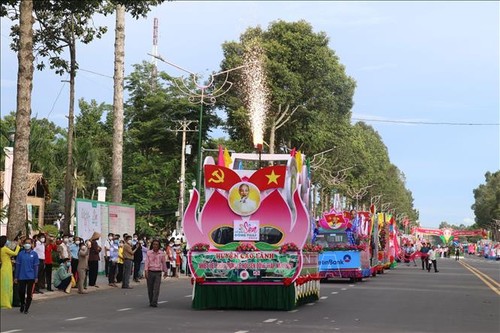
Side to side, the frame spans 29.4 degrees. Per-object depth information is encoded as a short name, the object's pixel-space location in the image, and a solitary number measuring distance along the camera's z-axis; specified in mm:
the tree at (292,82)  64062
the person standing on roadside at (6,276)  21266
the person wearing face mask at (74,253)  29156
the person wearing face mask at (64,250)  27984
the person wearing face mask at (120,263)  33062
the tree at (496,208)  189912
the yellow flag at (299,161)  23806
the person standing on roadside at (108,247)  33094
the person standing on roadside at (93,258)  30328
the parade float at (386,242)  51209
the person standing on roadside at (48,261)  27656
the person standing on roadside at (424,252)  59544
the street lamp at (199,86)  47906
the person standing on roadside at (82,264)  28156
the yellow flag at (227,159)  24695
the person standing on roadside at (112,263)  32406
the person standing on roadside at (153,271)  22859
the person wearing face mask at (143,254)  36044
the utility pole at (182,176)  58750
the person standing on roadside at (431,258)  57125
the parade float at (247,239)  21953
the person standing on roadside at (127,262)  31578
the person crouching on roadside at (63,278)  27750
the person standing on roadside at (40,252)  26516
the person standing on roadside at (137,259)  34444
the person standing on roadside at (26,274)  20672
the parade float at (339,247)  38000
